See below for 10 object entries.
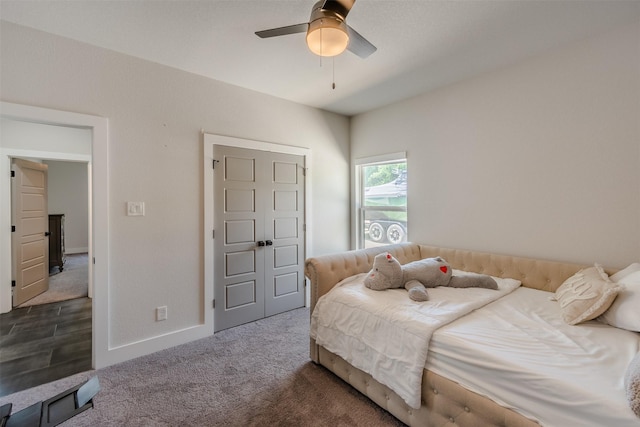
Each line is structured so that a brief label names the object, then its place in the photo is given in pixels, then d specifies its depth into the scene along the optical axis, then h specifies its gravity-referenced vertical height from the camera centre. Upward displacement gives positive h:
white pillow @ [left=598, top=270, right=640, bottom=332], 1.51 -0.56
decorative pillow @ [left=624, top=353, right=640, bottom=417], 0.96 -0.65
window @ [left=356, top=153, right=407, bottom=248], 3.58 +0.17
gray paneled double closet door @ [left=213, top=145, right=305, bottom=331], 2.94 -0.25
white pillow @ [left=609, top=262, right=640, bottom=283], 1.81 -0.41
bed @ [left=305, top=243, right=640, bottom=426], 1.14 -0.71
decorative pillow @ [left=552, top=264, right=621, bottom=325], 1.63 -0.54
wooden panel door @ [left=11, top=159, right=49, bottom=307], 3.45 -0.22
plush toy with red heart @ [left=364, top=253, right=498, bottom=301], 2.23 -0.55
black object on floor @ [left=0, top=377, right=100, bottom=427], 1.52 -1.18
